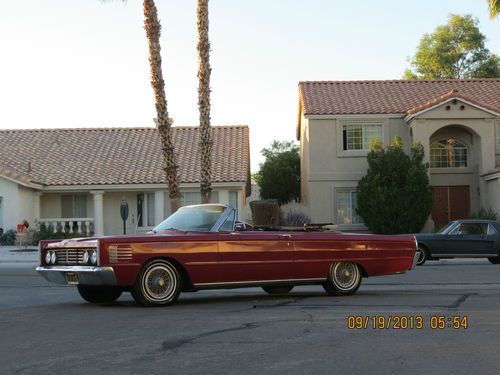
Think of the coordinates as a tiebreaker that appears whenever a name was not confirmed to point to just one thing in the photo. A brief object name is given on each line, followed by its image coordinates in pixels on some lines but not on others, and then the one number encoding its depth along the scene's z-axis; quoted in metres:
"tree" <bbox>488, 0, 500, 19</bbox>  26.05
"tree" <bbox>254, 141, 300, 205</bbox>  48.78
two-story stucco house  32.03
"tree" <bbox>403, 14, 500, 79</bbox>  57.16
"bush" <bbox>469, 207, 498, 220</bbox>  30.13
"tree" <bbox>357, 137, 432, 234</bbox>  30.42
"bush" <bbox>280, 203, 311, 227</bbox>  30.30
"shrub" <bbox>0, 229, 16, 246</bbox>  31.96
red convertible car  10.40
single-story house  33.38
